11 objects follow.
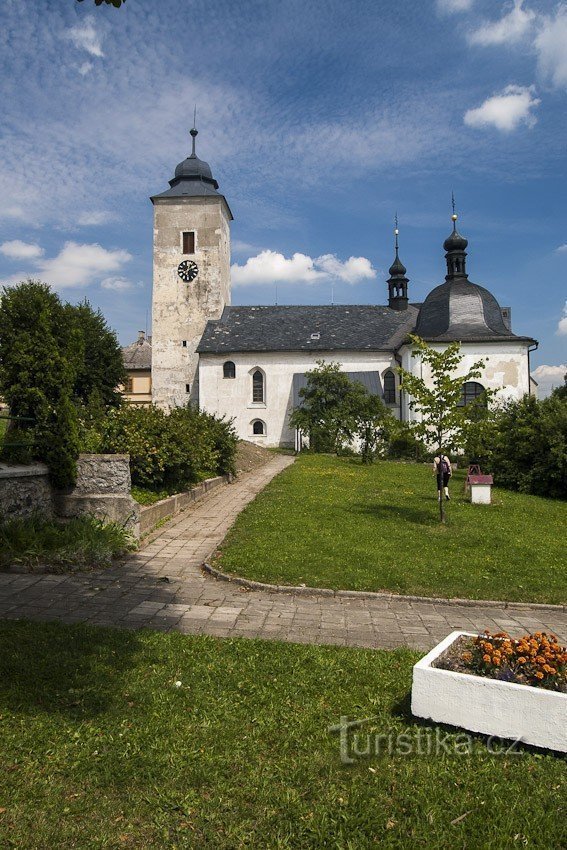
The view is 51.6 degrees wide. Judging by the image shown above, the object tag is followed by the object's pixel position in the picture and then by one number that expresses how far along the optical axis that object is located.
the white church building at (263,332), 34.19
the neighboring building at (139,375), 56.06
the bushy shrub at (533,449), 18.70
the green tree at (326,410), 29.83
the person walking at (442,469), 13.03
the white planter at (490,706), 3.56
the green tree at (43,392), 9.80
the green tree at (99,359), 35.31
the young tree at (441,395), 11.44
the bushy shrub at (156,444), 12.59
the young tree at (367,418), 26.63
